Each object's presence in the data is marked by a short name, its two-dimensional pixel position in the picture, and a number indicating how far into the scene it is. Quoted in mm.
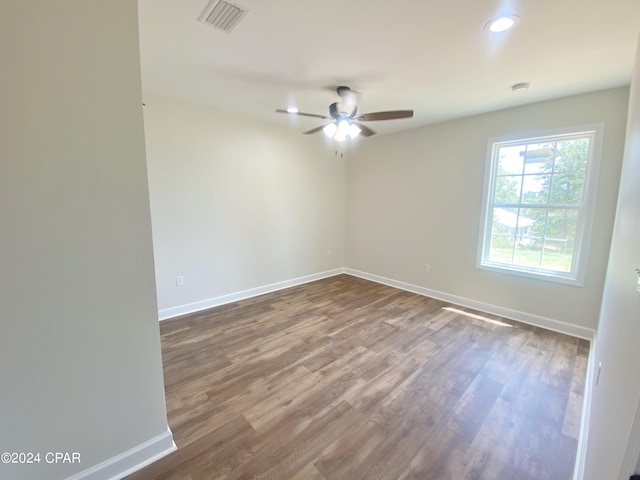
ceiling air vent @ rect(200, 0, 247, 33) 1559
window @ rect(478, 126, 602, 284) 2859
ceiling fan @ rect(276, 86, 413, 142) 2557
